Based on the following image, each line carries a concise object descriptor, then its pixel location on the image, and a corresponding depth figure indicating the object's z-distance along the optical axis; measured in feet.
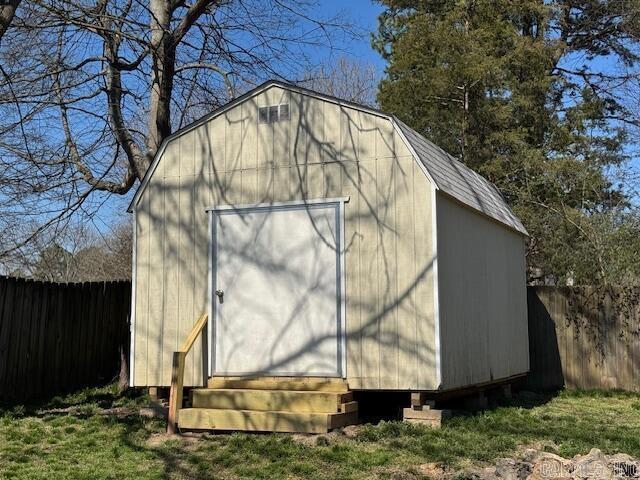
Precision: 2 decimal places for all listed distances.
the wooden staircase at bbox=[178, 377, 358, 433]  23.70
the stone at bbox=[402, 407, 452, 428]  24.48
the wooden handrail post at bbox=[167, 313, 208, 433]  25.15
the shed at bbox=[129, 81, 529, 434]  25.54
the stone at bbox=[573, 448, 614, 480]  17.48
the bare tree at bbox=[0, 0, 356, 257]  28.37
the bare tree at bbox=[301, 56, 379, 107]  78.38
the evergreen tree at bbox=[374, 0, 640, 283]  51.83
